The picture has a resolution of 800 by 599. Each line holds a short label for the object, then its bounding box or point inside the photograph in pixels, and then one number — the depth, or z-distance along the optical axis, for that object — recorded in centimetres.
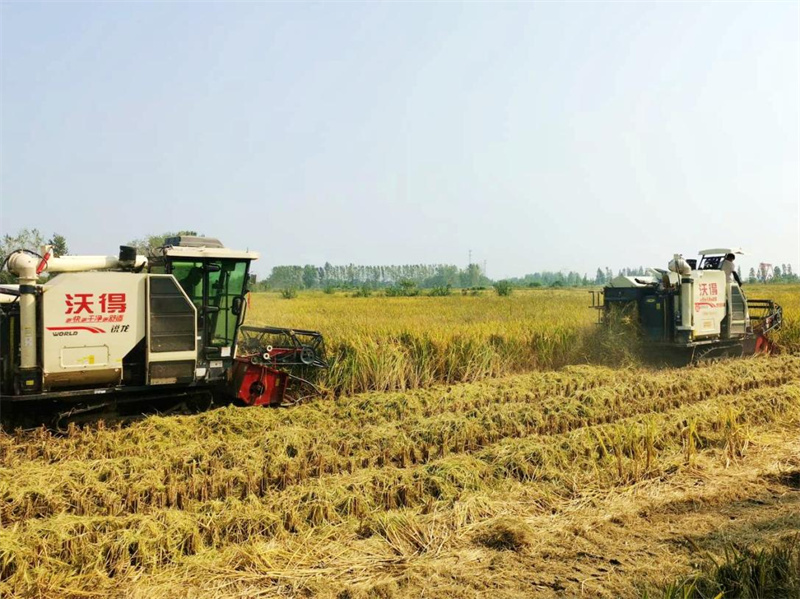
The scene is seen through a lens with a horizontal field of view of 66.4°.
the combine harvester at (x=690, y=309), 1186
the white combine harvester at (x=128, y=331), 648
